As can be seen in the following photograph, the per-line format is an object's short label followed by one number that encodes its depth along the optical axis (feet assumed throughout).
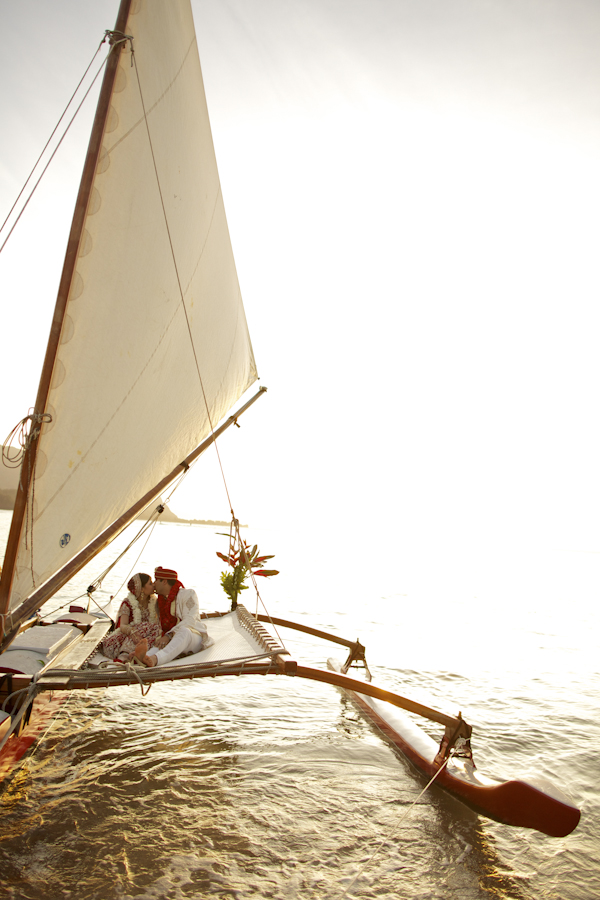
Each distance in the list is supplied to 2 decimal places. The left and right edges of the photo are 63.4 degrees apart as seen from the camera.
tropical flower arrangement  24.80
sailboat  11.63
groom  16.15
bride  16.99
